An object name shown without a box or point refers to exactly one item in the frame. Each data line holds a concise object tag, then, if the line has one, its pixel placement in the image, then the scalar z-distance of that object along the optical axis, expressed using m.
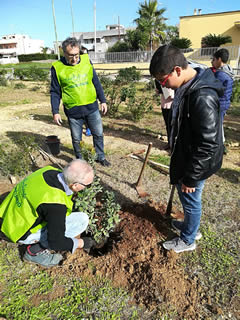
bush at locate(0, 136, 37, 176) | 3.89
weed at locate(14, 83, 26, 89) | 14.03
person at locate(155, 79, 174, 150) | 4.05
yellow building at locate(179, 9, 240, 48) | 22.14
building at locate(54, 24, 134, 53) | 54.69
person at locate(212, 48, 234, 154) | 3.77
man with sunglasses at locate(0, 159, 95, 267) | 1.83
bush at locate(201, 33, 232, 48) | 20.80
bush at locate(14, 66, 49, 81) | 16.98
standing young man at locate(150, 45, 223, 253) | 1.60
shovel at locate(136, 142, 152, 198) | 3.40
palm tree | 29.41
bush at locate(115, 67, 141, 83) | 14.95
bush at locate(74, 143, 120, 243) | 2.50
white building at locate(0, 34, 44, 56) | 73.06
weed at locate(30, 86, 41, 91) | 13.34
